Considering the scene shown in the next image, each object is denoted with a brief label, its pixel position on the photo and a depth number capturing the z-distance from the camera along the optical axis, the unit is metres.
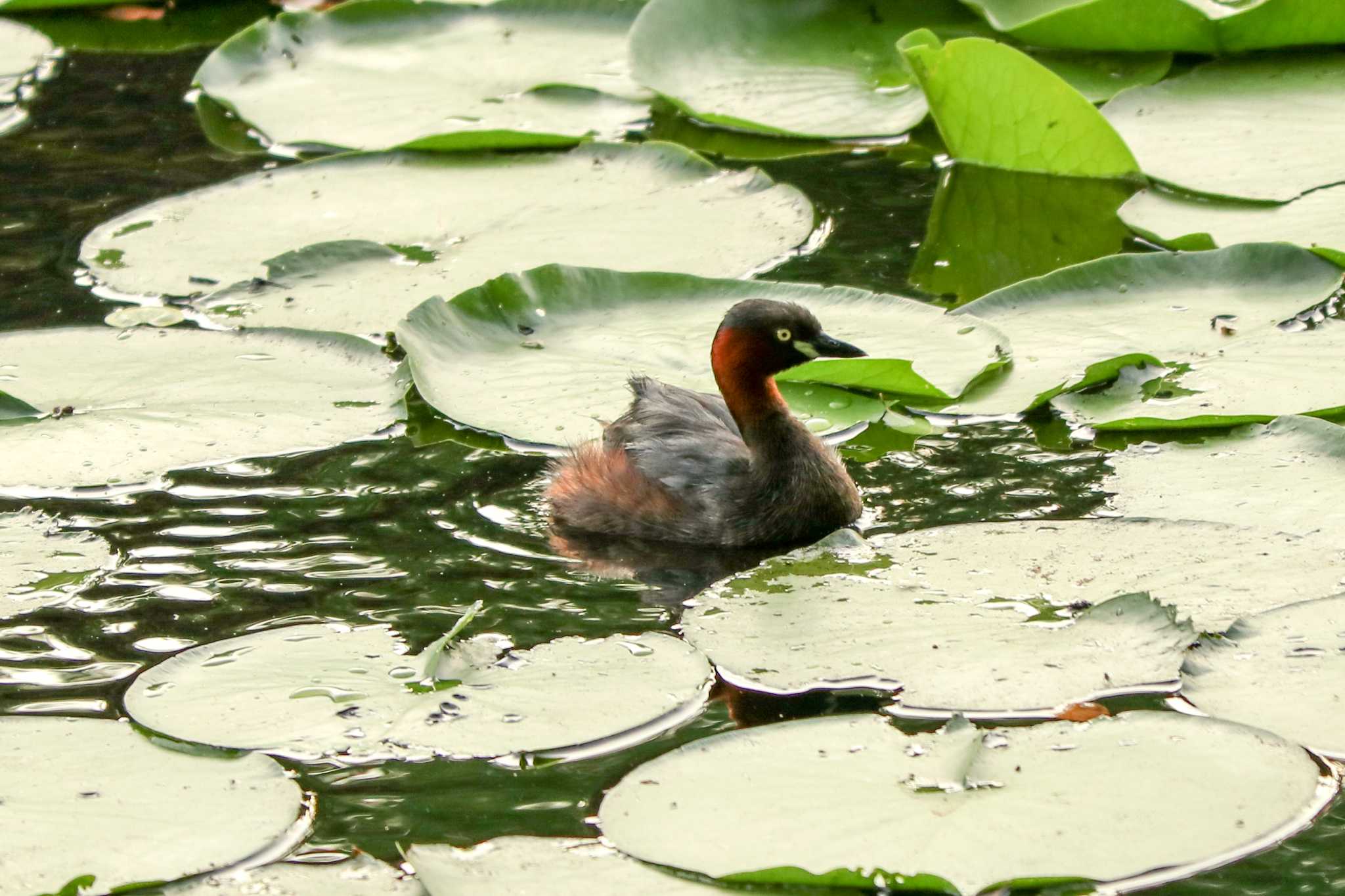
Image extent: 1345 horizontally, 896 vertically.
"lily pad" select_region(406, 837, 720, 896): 7.18
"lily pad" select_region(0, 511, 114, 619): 10.10
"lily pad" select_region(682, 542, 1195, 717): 8.48
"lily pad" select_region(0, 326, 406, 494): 11.66
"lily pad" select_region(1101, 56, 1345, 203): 14.01
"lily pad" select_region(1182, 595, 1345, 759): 8.10
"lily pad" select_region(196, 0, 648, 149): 16.78
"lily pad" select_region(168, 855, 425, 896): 7.36
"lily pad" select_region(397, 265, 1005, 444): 11.91
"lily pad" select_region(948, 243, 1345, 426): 11.34
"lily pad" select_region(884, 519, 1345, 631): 9.16
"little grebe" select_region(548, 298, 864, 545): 10.78
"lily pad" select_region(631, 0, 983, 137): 16.30
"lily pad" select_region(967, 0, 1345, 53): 15.45
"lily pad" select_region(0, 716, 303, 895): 7.48
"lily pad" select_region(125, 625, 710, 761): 8.30
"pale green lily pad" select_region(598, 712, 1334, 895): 7.18
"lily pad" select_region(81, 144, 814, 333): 13.90
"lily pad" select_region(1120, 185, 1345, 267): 13.18
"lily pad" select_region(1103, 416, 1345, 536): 10.03
